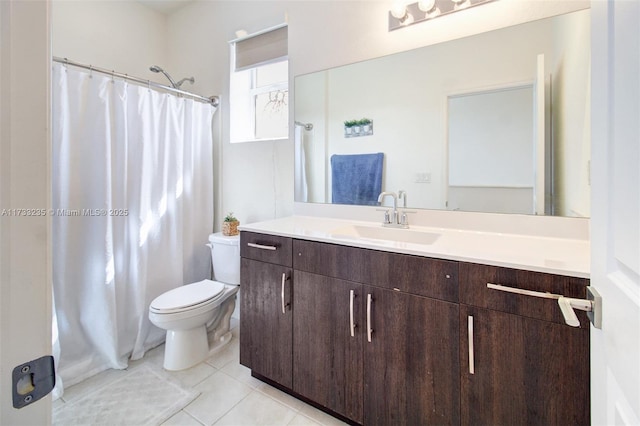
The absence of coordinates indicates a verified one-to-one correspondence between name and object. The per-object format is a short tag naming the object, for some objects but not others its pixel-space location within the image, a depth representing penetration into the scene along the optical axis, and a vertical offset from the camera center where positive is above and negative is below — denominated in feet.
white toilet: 5.86 -2.06
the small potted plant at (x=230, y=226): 7.48 -0.42
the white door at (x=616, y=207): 1.44 +0.00
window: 7.43 +3.30
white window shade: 7.23 +4.10
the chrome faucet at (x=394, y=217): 5.55 -0.16
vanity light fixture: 5.07 +3.55
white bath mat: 4.83 -3.38
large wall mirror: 4.33 +1.52
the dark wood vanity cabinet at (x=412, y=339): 3.11 -1.69
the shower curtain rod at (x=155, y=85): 5.65 +2.93
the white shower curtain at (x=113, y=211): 5.77 -0.01
